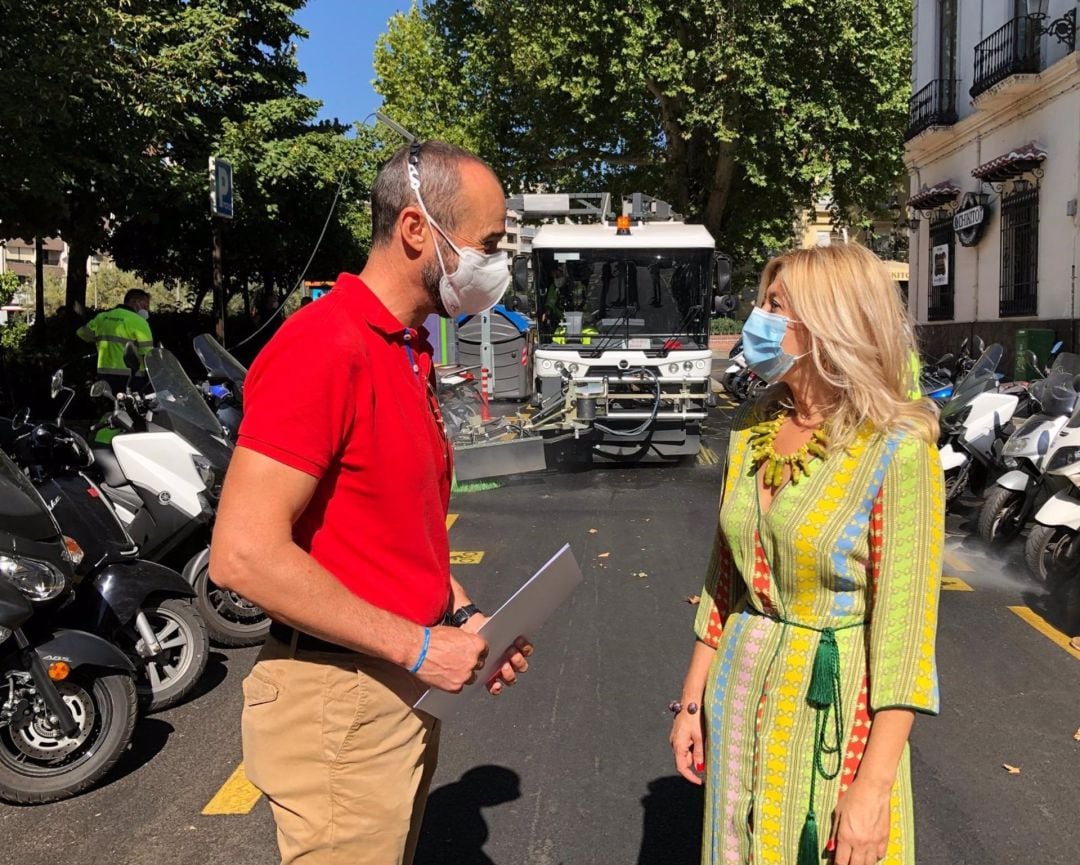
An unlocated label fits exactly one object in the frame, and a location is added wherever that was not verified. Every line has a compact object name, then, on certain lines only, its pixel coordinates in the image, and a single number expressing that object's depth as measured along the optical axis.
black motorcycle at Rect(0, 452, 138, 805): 3.41
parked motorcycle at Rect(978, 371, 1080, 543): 6.23
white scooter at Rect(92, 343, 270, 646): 4.88
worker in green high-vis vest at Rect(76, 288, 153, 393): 10.77
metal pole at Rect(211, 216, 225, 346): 13.72
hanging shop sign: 17.58
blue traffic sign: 10.77
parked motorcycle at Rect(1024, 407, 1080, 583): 5.41
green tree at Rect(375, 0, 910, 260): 21.09
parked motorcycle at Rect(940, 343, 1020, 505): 7.45
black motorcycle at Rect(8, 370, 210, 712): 3.96
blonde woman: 1.80
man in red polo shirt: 1.55
